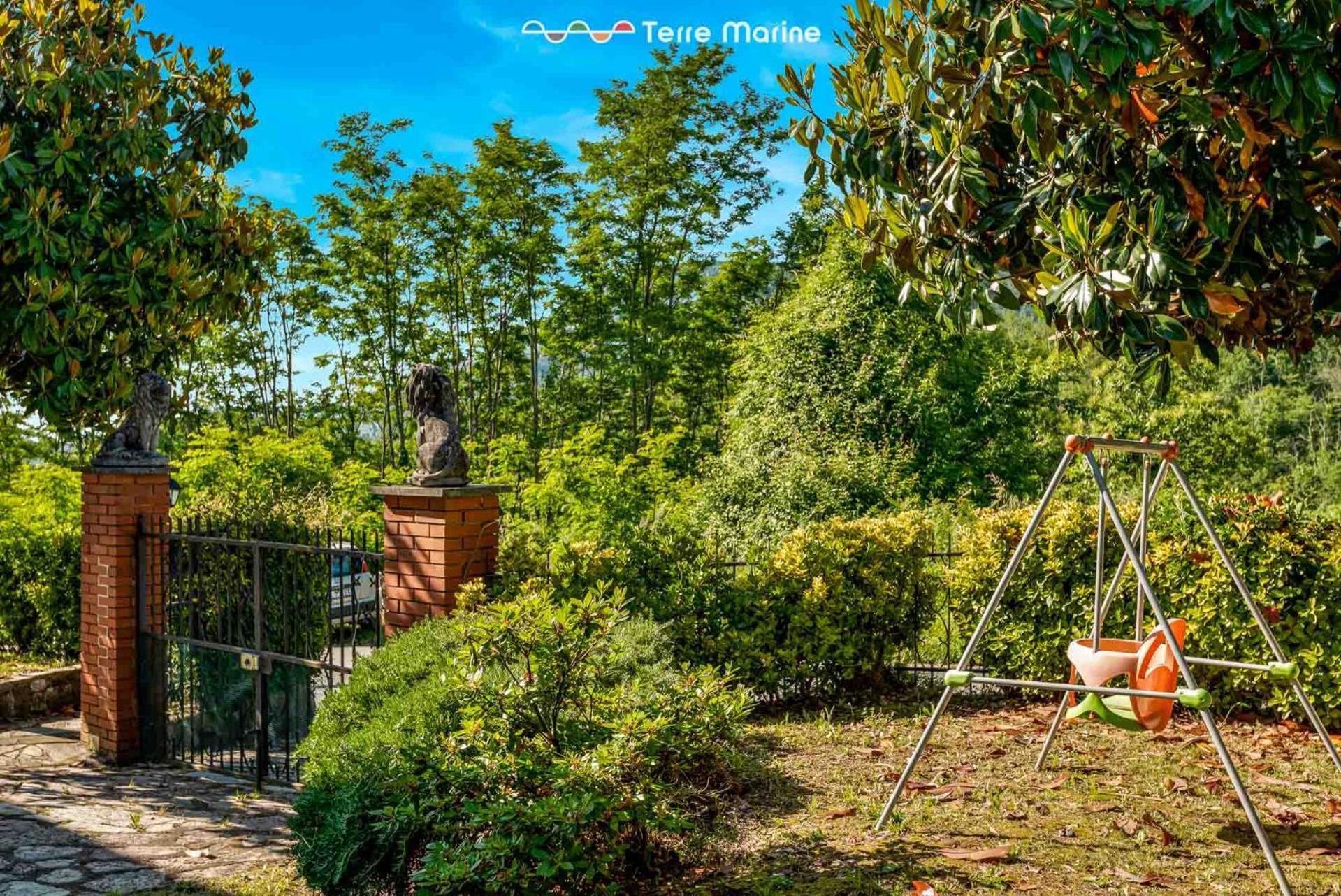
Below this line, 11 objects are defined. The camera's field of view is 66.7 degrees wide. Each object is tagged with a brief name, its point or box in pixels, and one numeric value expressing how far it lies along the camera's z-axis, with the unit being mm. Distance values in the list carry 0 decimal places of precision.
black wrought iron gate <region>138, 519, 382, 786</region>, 6613
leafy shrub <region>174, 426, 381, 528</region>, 9961
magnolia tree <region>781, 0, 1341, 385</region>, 2699
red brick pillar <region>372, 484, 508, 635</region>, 5836
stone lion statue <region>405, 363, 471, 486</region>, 5836
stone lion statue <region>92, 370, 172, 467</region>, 7305
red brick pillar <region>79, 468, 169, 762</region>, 7383
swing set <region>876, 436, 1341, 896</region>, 3887
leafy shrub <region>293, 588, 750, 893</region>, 3355
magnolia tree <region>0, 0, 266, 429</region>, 5449
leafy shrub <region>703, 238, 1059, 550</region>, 13508
